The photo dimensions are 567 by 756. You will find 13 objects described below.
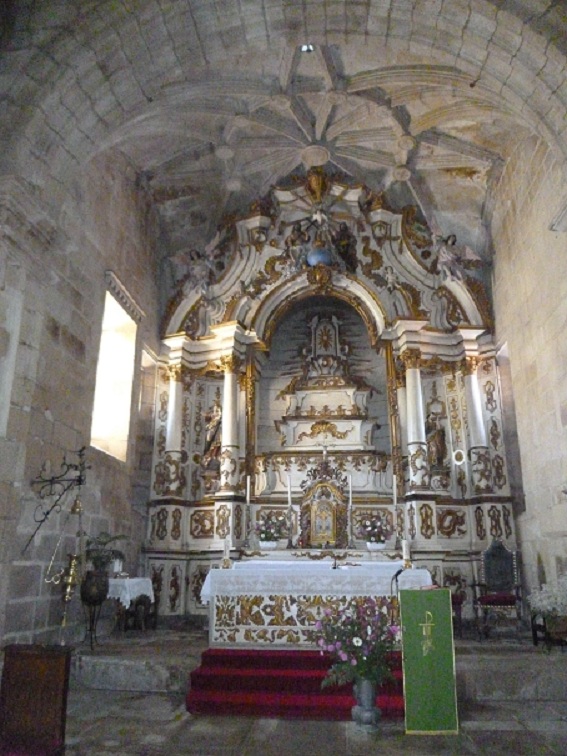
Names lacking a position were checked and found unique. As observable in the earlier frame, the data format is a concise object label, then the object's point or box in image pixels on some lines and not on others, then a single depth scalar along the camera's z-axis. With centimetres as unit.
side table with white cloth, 743
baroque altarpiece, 977
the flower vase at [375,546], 942
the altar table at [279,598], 643
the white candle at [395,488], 952
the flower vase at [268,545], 951
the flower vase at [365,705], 471
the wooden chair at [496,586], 833
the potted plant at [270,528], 953
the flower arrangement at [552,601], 683
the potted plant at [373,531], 946
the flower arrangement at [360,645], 477
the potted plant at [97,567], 699
